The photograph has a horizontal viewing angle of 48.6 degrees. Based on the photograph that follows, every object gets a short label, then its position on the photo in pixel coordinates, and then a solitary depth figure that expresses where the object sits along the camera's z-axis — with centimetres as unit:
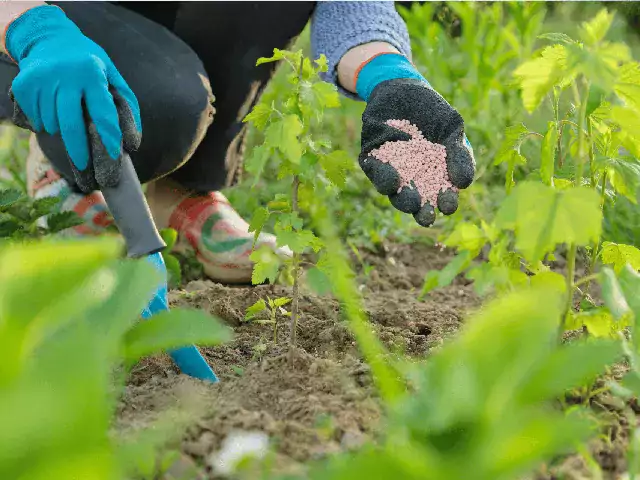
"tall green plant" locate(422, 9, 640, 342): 84
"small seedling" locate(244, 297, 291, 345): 142
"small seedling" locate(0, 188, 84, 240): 163
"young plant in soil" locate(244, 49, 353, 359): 111
